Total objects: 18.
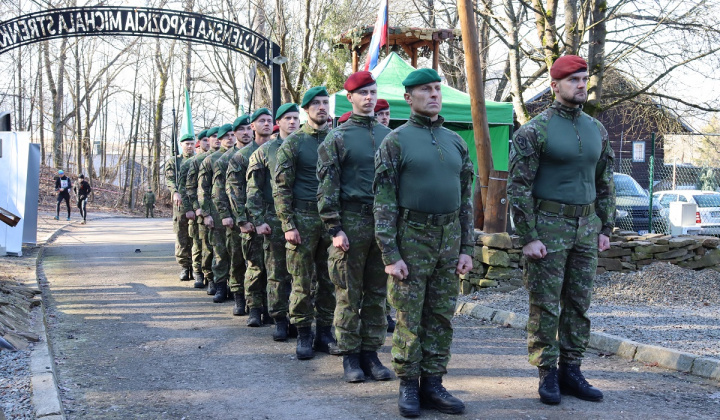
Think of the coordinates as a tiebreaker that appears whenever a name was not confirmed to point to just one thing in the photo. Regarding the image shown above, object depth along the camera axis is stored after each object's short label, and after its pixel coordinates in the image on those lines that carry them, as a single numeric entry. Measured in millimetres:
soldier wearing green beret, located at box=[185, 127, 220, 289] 10359
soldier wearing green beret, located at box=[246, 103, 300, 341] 7078
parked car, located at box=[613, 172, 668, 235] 14414
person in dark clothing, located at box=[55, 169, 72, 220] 26250
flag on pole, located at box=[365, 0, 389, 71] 12484
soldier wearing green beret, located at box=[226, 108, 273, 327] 7883
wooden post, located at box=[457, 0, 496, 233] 10109
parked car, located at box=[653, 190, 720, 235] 15791
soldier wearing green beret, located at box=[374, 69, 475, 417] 4766
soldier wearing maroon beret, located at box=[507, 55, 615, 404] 4895
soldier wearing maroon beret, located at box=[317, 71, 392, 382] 5570
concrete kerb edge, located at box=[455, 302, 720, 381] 5664
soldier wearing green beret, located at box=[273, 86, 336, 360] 6410
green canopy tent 11398
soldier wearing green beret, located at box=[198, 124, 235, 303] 9562
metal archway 13086
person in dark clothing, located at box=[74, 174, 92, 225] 26656
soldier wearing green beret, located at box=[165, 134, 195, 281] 11595
